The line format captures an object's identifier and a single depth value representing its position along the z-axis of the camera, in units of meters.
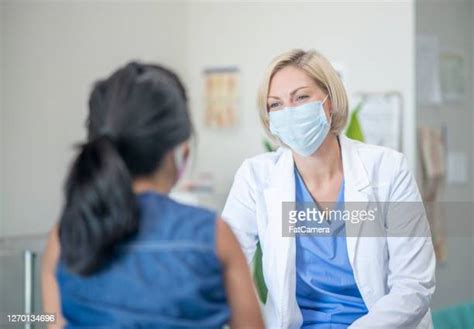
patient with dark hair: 1.16
